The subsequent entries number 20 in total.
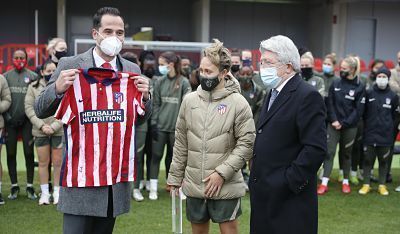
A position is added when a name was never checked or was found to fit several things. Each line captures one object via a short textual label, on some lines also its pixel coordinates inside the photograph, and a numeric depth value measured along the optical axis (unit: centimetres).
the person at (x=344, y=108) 820
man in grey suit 355
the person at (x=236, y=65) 830
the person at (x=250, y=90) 822
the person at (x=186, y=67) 907
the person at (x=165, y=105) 772
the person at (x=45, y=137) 707
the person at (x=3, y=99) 723
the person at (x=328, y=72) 923
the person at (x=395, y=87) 876
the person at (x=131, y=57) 740
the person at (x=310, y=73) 822
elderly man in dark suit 352
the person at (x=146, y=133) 771
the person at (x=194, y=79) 777
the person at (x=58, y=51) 731
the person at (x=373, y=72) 963
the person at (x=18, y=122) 744
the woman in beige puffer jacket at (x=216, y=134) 428
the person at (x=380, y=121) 821
